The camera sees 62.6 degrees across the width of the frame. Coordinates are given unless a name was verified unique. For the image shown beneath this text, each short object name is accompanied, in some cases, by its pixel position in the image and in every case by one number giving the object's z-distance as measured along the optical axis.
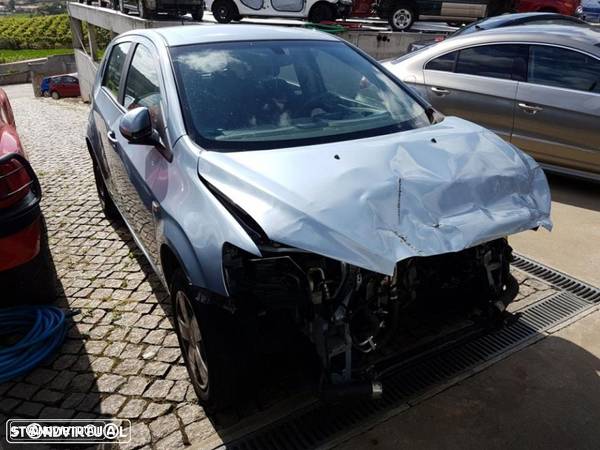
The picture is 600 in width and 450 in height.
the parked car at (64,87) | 28.86
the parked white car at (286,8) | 13.68
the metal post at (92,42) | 21.18
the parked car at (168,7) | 13.16
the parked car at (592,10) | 23.86
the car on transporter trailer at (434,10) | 12.95
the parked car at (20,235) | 2.80
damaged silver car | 2.00
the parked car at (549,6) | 13.67
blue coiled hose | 2.91
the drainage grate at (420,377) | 2.42
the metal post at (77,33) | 23.81
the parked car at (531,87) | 5.13
